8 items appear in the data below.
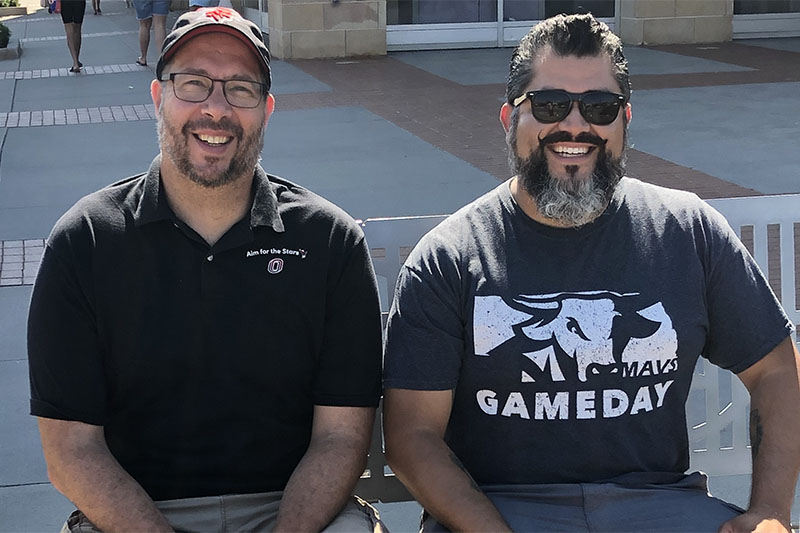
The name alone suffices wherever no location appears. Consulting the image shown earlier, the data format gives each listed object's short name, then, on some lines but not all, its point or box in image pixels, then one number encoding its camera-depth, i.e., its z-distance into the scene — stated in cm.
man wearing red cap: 255
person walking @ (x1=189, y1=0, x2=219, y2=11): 1362
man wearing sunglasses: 260
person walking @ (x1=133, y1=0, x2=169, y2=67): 1467
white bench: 305
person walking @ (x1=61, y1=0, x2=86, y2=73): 1517
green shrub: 1875
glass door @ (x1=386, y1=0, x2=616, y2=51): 1703
